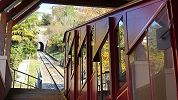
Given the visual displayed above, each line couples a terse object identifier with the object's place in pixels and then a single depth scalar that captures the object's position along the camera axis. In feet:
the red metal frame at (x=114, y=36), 8.07
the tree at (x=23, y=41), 36.45
